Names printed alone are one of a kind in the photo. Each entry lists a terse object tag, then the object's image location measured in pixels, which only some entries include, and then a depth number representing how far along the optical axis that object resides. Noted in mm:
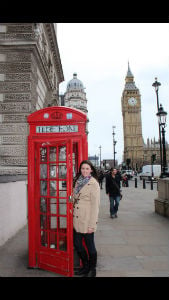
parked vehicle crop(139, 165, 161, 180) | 35050
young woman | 3486
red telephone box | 3848
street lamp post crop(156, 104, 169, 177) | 11147
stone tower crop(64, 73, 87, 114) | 89000
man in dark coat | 8094
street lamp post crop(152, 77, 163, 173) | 15762
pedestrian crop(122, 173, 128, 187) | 22781
